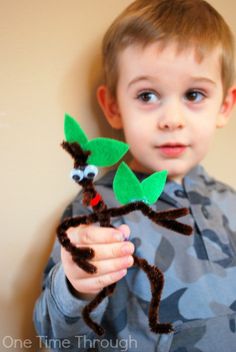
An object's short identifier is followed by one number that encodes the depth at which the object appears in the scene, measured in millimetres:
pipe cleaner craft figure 376
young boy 594
